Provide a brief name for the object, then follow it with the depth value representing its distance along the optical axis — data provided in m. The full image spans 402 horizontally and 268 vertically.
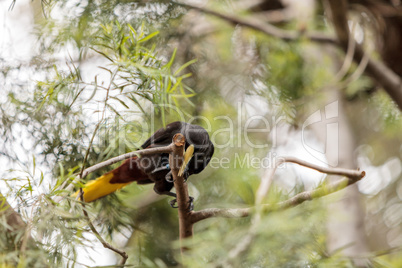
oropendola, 10.01
